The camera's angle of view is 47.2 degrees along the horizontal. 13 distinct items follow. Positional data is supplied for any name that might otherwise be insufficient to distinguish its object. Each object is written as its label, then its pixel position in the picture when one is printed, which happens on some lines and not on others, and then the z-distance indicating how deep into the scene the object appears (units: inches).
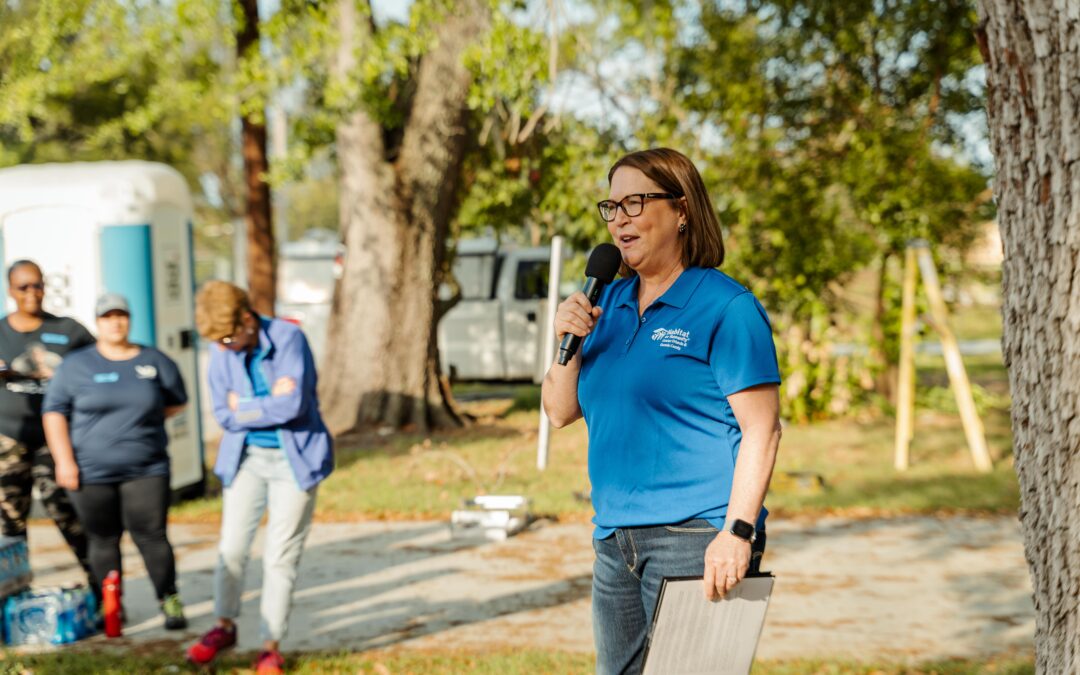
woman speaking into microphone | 114.6
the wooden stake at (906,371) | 456.8
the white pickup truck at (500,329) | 901.2
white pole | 323.9
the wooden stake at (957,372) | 450.0
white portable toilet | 377.7
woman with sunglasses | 262.2
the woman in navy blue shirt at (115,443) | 250.7
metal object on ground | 341.4
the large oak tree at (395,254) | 564.4
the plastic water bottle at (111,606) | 252.5
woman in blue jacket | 221.1
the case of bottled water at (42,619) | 248.5
